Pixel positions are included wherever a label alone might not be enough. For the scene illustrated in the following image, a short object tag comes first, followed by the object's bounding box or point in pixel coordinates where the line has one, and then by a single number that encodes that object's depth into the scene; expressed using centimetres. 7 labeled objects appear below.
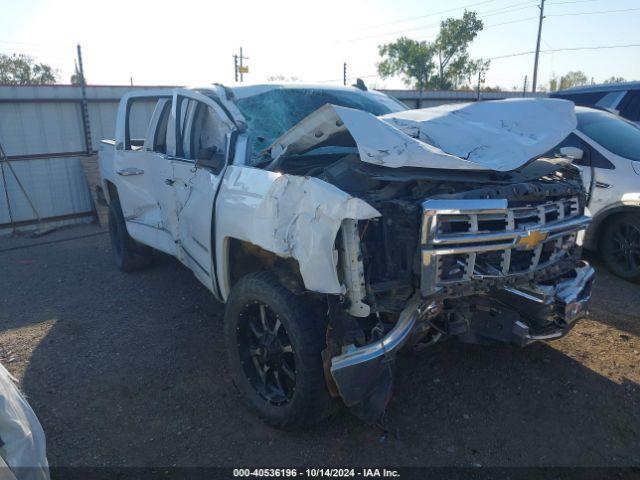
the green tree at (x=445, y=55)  4375
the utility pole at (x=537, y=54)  3080
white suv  541
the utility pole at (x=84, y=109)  900
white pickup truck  259
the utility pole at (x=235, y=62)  2172
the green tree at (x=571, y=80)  4116
